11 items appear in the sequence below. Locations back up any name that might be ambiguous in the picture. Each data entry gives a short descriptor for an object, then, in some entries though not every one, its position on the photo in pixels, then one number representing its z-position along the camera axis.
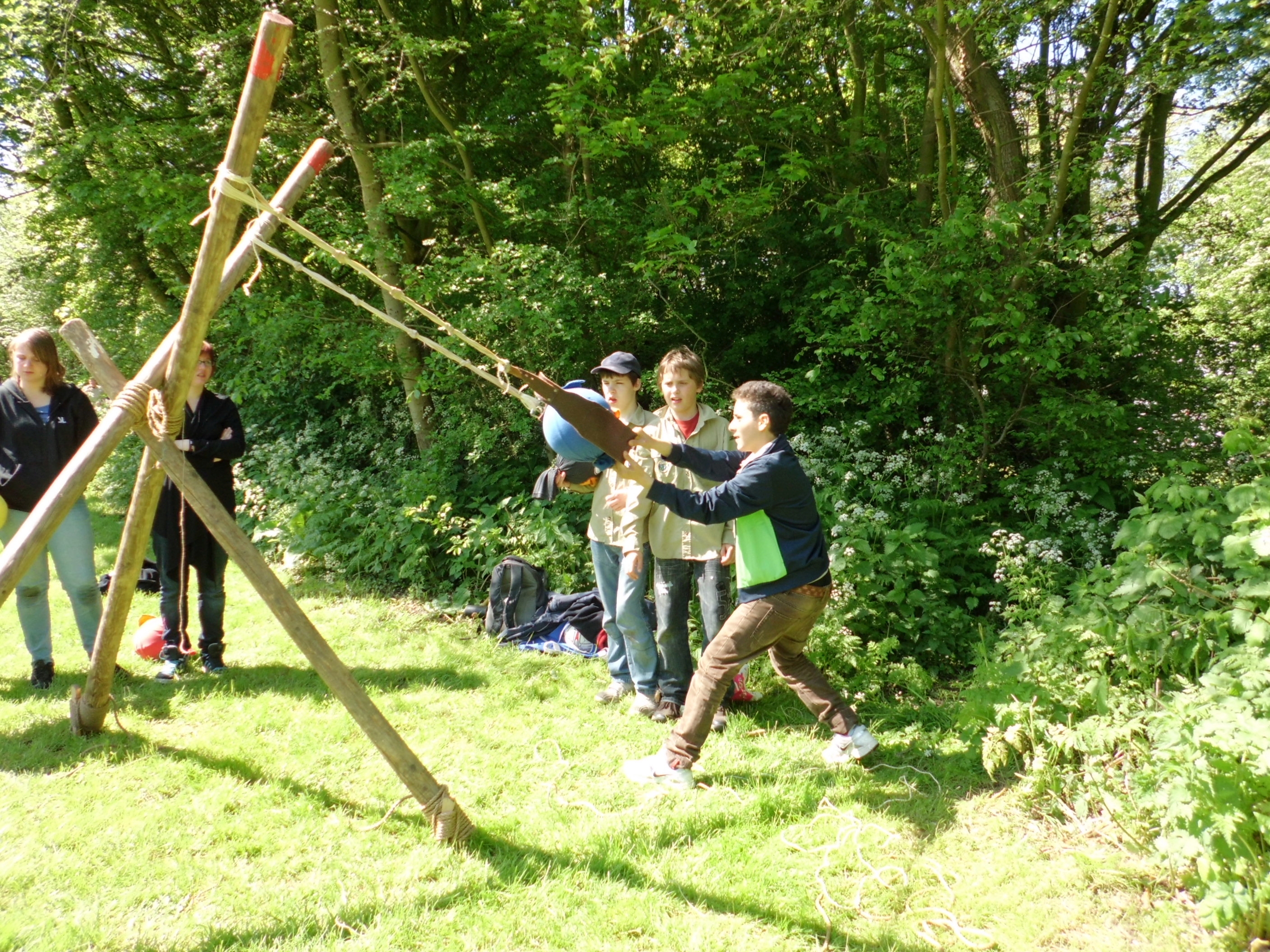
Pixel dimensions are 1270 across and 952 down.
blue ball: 3.31
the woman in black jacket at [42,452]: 4.02
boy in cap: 3.81
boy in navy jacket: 3.05
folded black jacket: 4.96
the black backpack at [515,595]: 5.20
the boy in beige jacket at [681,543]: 3.77
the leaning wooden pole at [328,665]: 2.82
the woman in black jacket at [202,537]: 4.30
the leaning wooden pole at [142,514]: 3.23
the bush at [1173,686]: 2.26
